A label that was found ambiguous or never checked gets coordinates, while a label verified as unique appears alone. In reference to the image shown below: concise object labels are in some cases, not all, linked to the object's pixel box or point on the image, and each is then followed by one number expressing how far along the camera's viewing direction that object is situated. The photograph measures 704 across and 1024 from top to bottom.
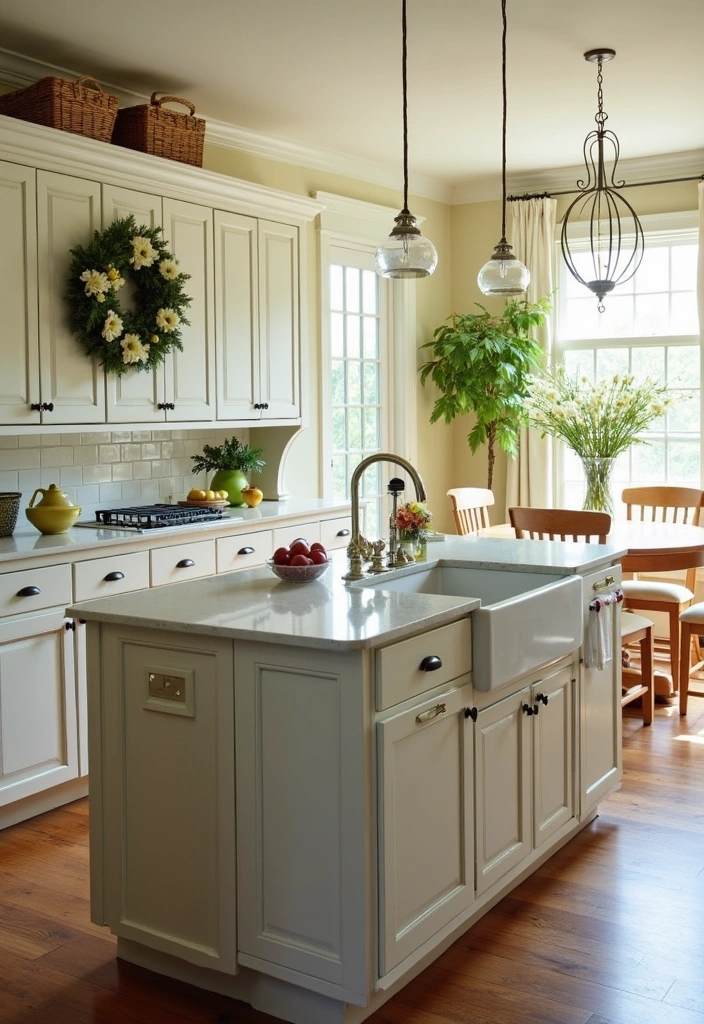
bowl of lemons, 4.68
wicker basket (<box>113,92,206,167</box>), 4.31
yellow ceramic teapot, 3.95
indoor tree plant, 6.22
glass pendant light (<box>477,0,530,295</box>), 3.50
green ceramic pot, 4.97
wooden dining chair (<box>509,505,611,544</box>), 4.46
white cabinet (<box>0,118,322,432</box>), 3.79
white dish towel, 3.38
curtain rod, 6.14
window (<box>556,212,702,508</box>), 6.22
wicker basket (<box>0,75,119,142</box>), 3.87
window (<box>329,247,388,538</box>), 6.02
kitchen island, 2.30
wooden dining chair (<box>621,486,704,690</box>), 5.00
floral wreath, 3.98
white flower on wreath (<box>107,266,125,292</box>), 4.02
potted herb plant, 4.98
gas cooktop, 4.15
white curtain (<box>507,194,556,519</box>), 6.50
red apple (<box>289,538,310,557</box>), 3.01
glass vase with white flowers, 4.92
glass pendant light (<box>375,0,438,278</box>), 2.99
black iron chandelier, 6.27
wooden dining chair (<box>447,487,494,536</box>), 5.52
